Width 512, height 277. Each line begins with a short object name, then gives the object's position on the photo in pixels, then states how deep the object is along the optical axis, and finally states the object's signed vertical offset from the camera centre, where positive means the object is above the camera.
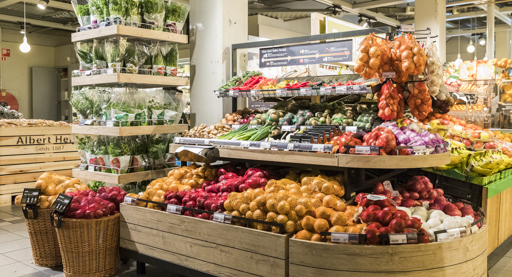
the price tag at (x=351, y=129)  3.94 -0.10
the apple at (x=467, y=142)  4.25 -0.23
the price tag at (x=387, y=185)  3.42 -0.52
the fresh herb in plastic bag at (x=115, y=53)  4.39 +0.65
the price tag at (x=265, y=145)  3.55 -0.21
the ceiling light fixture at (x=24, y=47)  9.44 +1.53
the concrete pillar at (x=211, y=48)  5.45 +0.87
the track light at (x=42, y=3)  9.19 +2.42
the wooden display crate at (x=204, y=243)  2.78 -0.87
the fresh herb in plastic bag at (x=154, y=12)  4.54 +1.09
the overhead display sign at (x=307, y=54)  4.56 +0.70
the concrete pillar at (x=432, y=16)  7.93 +1.83
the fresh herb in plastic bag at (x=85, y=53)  4.67 +0.69
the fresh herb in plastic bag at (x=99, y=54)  4.48 +0.65
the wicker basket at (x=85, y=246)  3.50 -1.01
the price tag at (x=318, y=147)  3.19 -0.21
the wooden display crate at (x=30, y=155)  6.61 -0.57
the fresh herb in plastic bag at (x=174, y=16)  4.77 +1.11
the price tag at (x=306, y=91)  4.35 +0.27
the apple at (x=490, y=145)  4.25 -0.26
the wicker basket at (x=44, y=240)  3.85 -1.06
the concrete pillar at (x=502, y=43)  17.00 +2.87
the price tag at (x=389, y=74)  3.58 +0.35
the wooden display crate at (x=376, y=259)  2.55 -0.82
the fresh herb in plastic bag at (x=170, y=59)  4.82 +0.65
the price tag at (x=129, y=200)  3.69 -0.68
